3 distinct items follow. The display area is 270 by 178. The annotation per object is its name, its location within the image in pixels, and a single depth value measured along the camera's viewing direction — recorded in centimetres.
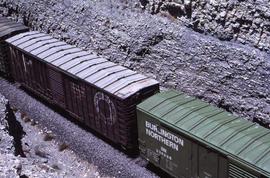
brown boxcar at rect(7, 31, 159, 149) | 1667
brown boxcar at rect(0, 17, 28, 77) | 2222
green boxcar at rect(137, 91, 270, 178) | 1317
